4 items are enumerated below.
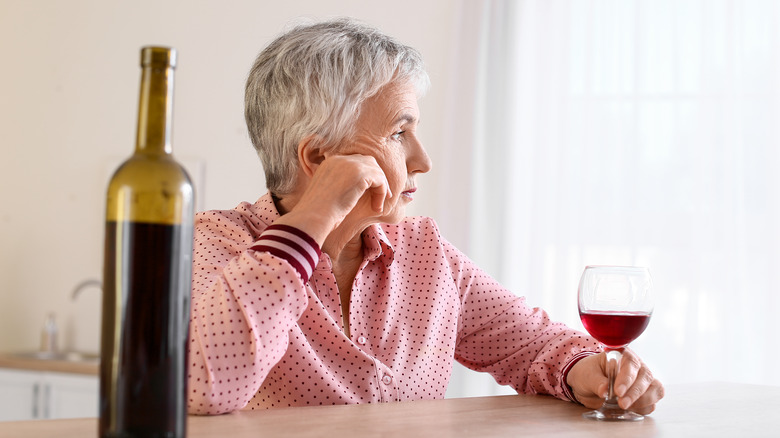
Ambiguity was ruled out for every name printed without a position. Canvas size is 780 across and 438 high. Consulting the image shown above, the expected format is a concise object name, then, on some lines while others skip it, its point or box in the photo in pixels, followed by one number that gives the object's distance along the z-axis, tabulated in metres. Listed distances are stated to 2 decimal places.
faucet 4.22
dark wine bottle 0.65
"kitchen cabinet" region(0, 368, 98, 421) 3.52
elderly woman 1.43
